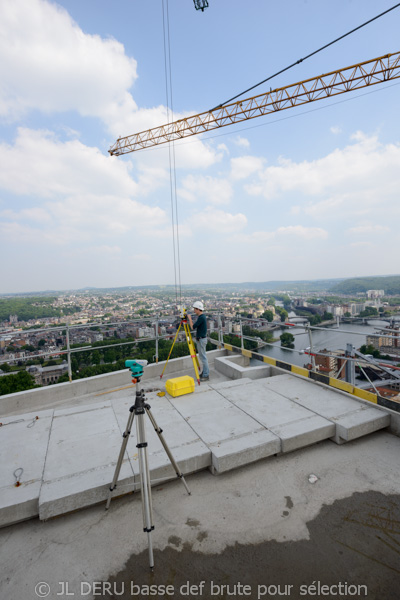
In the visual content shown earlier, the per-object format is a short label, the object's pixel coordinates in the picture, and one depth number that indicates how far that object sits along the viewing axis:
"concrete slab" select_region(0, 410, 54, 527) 2.76
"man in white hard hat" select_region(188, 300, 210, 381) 6.26
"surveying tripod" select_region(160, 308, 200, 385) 6.11
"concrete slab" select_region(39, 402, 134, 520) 2.82
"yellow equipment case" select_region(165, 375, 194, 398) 5.21
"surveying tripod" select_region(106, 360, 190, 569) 2.30
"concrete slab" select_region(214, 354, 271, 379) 6.60
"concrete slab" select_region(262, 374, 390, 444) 3.89
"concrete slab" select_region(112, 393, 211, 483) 3.21
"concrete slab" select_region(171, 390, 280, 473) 3.38
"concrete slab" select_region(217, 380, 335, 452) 3.73
